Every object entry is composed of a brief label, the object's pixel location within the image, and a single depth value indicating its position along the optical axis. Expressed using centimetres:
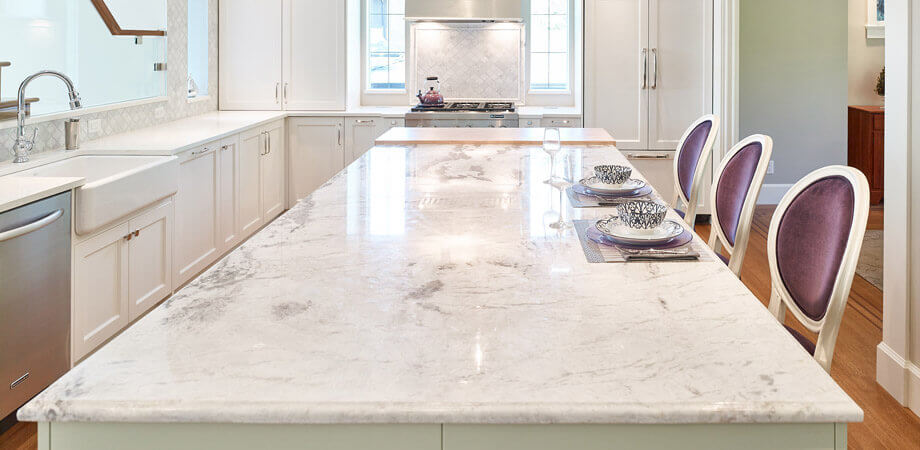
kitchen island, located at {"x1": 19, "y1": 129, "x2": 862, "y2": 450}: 101
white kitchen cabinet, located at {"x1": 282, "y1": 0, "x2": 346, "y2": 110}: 627
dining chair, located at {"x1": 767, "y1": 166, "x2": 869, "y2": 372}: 162
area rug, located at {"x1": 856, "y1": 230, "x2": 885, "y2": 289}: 457
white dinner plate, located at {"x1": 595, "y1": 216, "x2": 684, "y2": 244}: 182
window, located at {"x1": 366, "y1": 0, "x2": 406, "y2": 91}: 697
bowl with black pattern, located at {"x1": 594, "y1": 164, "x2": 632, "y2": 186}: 251
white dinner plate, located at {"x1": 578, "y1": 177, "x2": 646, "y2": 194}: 246
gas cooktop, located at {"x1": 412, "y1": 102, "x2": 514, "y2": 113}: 630
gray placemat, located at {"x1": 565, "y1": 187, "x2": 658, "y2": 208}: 237
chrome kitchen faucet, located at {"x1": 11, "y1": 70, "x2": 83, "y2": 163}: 329
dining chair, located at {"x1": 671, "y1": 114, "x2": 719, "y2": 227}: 308
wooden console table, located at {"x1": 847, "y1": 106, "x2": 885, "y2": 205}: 641
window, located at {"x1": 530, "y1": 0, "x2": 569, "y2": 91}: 687
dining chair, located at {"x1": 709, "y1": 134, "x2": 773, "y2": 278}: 236
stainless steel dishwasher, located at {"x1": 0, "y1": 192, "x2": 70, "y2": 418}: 250
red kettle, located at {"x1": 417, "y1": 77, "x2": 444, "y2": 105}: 640
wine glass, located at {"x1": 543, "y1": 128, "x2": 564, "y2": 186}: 247
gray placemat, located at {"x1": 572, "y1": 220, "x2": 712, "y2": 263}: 172
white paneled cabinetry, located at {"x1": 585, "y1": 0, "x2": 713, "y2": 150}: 584
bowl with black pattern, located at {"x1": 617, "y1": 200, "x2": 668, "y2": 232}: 187
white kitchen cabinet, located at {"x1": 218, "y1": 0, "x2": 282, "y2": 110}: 619
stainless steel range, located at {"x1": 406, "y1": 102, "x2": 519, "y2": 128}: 612
